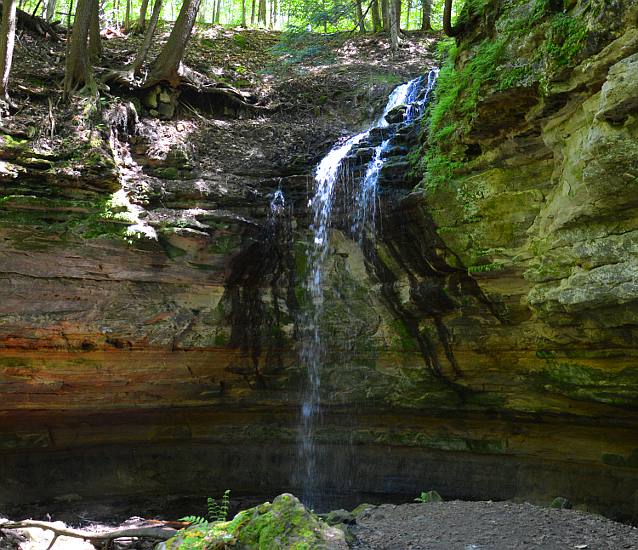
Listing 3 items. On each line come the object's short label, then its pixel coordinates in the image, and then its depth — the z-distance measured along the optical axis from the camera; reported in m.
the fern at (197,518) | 5.86
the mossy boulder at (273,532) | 4.64
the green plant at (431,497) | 8.10
